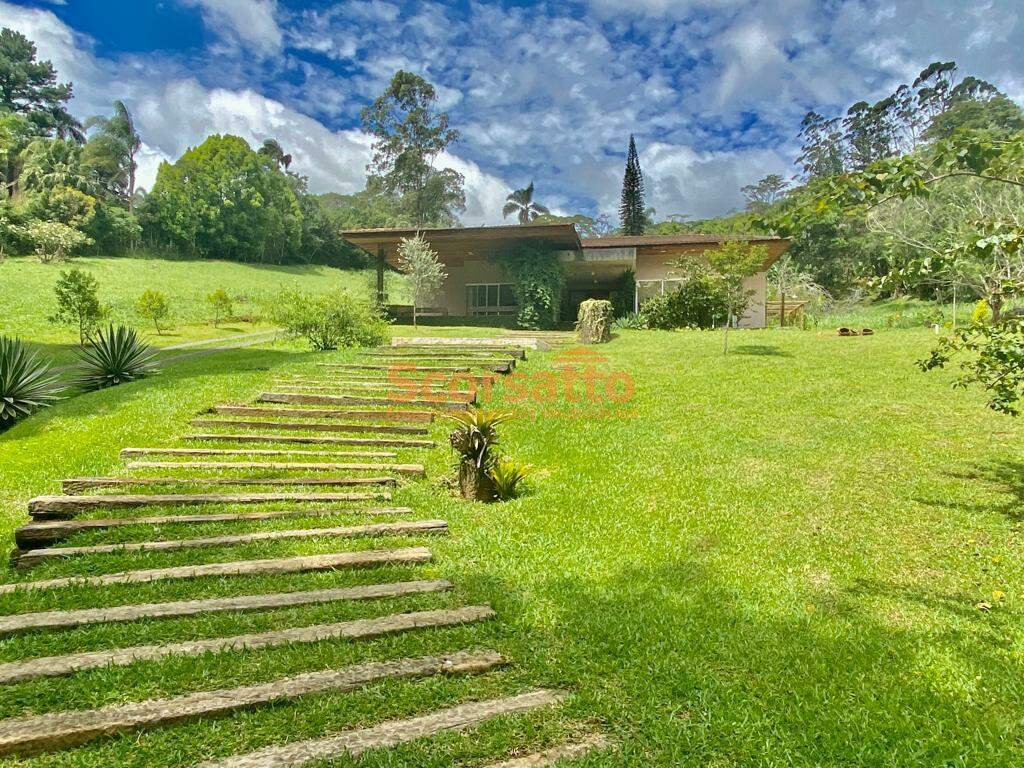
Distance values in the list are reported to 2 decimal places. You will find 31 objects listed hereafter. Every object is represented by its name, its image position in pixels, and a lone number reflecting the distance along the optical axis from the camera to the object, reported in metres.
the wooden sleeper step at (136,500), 4.34
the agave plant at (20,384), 8.08
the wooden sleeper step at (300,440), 7.02
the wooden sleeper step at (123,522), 4.07
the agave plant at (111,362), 10.43
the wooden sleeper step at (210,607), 2.94
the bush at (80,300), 16.34
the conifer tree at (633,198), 52.66
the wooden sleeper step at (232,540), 3.86
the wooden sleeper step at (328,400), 8.81
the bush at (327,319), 15.23
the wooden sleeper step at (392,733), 2.12
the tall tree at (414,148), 47.25
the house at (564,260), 22.75
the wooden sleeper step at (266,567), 3.47
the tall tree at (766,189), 70.11
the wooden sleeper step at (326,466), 5.96
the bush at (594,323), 18.08
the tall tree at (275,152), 62.97
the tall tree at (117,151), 48.47
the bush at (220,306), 25.03
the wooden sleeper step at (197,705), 2.16
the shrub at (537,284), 22.81
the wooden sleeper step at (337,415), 8.09
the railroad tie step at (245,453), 6.28
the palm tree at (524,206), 45.94
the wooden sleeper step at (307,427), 7.54
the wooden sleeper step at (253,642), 2.56
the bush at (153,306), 21.50
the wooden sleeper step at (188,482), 4.93
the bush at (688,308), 21.00
